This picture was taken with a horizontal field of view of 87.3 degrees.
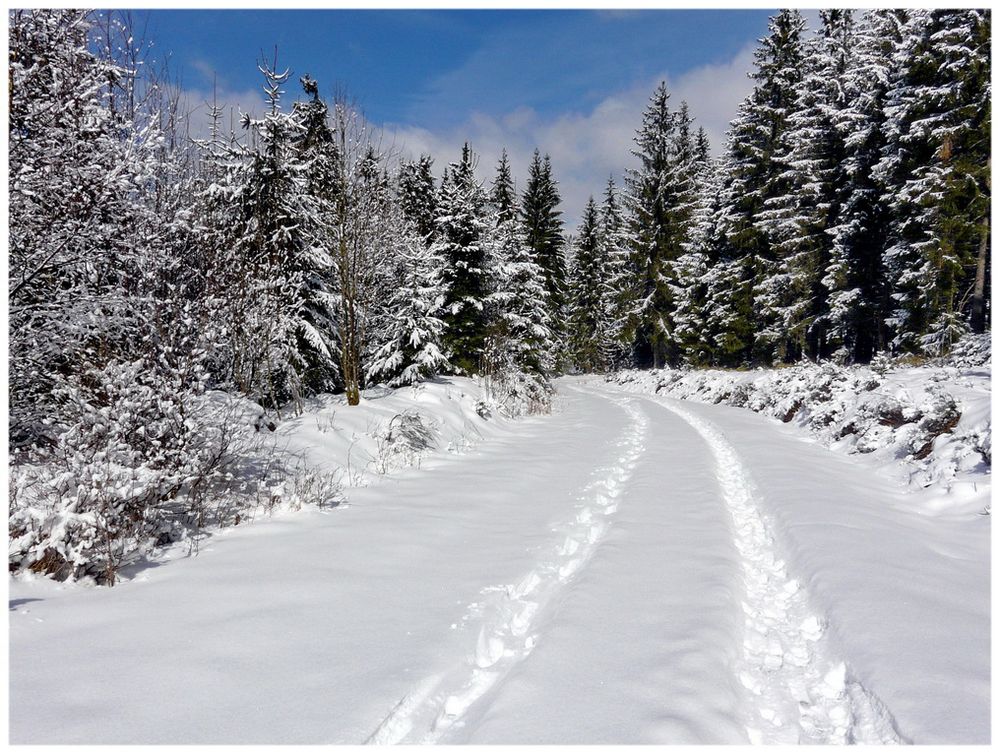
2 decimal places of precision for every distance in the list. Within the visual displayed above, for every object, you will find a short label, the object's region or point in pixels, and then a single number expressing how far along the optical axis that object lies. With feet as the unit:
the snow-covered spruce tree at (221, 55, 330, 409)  38.34
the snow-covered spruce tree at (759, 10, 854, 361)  79.00
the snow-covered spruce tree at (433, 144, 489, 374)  63.82
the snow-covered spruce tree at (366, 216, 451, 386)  54.80
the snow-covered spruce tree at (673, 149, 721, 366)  104.94
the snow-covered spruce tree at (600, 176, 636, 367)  118.93
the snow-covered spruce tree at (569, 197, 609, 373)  139.44
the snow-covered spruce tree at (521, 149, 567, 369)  106.93
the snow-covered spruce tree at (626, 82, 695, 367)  112.27
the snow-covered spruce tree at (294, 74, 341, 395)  41.55
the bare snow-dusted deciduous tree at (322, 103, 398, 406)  40.19
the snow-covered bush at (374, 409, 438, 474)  32.94
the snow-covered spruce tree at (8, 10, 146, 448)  17.62
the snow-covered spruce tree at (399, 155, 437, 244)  77.30
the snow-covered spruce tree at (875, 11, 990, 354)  56.24
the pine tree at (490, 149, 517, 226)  100.60
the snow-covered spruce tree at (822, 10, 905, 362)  72.18
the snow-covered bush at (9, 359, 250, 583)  14.23
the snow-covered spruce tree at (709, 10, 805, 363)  86.28
